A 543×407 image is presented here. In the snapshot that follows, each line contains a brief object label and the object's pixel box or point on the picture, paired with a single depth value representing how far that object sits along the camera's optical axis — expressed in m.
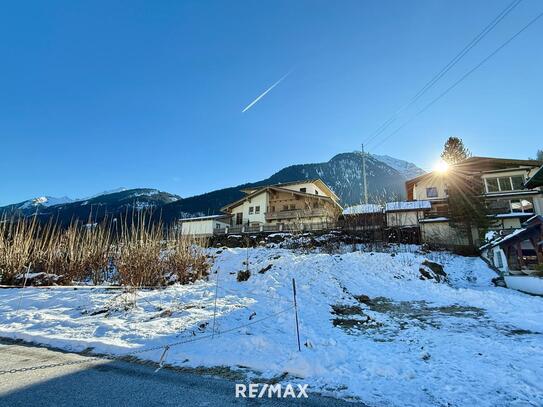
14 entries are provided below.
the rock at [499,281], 14.07
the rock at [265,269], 14.99
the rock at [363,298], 10.78
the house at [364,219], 23.23
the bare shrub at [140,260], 11.44
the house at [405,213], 26.41
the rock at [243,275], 14.41
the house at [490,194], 24.28
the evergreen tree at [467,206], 22.12
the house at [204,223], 39.28
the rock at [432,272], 14.19
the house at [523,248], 12.31
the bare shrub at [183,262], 13.55
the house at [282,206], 32.94
